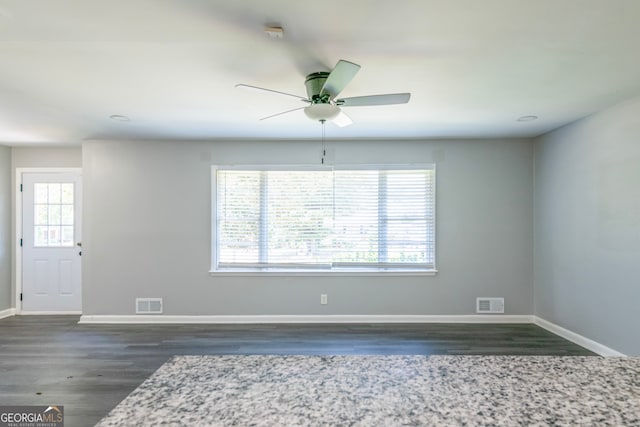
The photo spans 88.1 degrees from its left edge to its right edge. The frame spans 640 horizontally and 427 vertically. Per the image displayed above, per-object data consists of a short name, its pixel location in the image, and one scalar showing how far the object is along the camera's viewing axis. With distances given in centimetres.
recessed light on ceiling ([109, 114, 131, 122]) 338
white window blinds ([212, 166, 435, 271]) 452
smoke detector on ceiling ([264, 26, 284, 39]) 179
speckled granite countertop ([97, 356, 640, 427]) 75
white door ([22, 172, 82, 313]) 488
